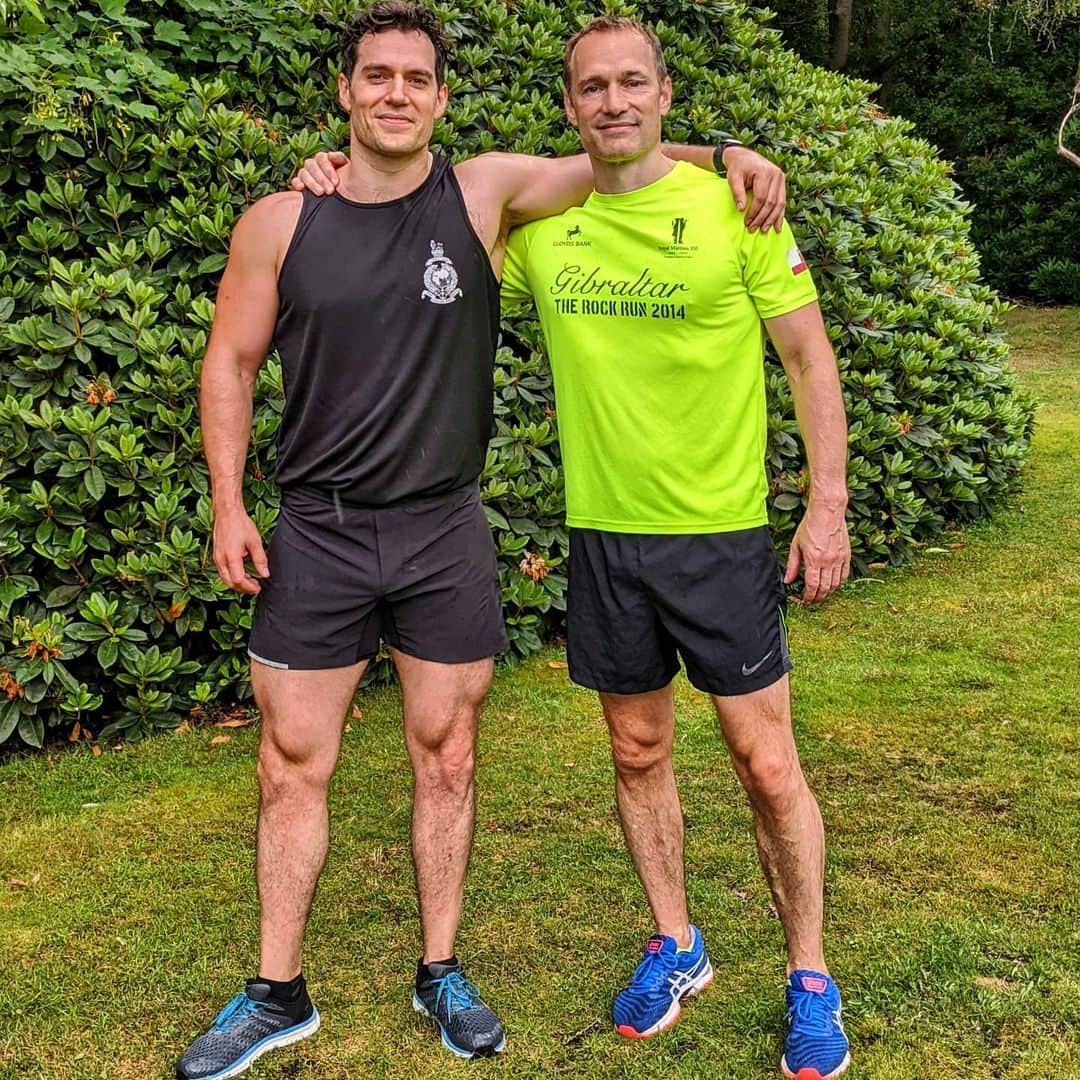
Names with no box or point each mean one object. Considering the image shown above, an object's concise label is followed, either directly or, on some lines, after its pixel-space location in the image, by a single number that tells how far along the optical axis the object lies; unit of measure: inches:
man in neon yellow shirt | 111.8
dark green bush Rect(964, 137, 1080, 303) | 625.9
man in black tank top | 115.8
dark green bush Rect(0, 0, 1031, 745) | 184.9
